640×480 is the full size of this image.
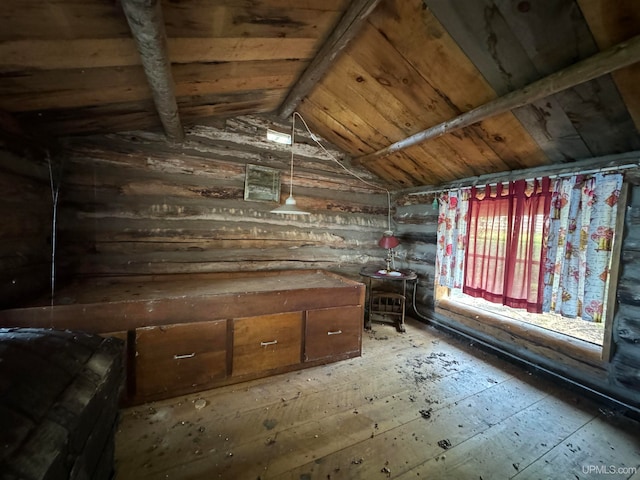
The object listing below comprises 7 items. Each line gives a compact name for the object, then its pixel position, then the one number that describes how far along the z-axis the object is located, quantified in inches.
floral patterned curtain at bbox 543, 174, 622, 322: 80.0
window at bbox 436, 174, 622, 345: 81.6
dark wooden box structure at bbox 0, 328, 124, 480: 27.2
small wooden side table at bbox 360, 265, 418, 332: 128.4
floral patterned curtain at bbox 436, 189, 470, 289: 122.0
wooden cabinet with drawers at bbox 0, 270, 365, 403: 72.3
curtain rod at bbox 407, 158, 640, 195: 76.9
